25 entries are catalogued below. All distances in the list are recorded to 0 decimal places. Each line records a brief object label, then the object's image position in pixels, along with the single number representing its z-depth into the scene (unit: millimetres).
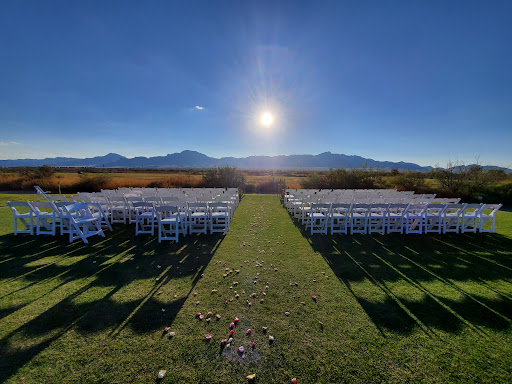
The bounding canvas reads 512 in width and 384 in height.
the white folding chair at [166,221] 6363
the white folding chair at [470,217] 7332
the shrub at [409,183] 20141
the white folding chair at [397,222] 7211
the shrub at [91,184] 21850
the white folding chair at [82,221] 6200
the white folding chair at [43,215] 6551
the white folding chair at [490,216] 7527
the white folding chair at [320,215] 7381
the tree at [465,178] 17469
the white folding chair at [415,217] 7398
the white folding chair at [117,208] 8288
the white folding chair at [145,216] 6680
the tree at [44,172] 24000
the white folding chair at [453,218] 7425
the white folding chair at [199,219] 6961
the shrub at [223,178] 21016
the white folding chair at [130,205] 8202
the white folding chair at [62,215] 6496
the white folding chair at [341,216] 7074
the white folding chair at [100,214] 6877
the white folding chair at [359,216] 7539
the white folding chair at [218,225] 7066
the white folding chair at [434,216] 7398
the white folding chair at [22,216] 6670
